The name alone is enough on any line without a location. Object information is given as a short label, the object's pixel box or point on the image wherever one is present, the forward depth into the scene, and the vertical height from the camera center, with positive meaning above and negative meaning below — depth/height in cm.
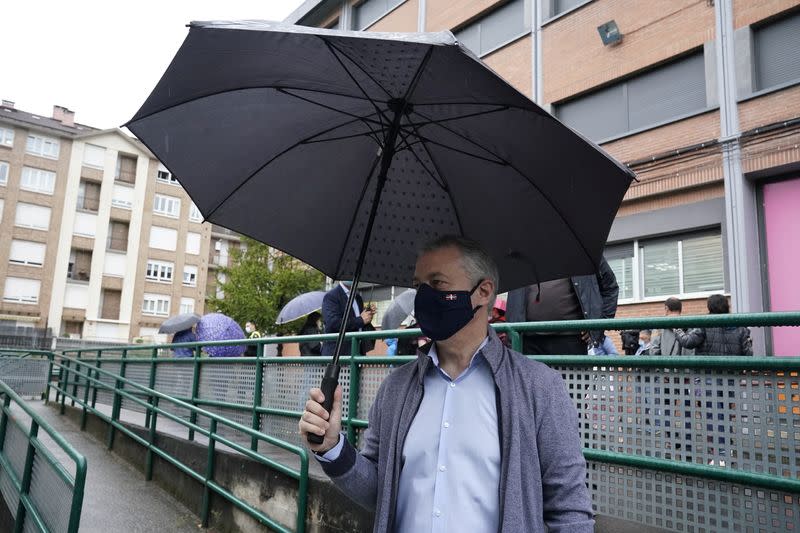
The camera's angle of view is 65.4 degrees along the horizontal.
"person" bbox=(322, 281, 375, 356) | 611 +38
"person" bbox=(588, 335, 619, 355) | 572 +12
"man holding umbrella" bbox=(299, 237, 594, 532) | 175 -23
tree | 2961 +293
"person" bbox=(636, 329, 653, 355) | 998 +40
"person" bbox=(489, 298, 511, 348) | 585 +40
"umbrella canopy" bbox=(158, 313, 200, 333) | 1127 +41
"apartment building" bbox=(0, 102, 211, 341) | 4188 +780
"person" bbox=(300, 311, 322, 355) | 841 +34
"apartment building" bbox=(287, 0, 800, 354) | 1154 +484
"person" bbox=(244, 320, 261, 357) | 787 +24
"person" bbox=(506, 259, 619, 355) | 436 +41
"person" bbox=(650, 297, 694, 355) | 712 +25
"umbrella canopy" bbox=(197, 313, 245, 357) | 1005 +30
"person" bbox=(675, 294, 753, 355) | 509 +20
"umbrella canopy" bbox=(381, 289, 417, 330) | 712 +47
